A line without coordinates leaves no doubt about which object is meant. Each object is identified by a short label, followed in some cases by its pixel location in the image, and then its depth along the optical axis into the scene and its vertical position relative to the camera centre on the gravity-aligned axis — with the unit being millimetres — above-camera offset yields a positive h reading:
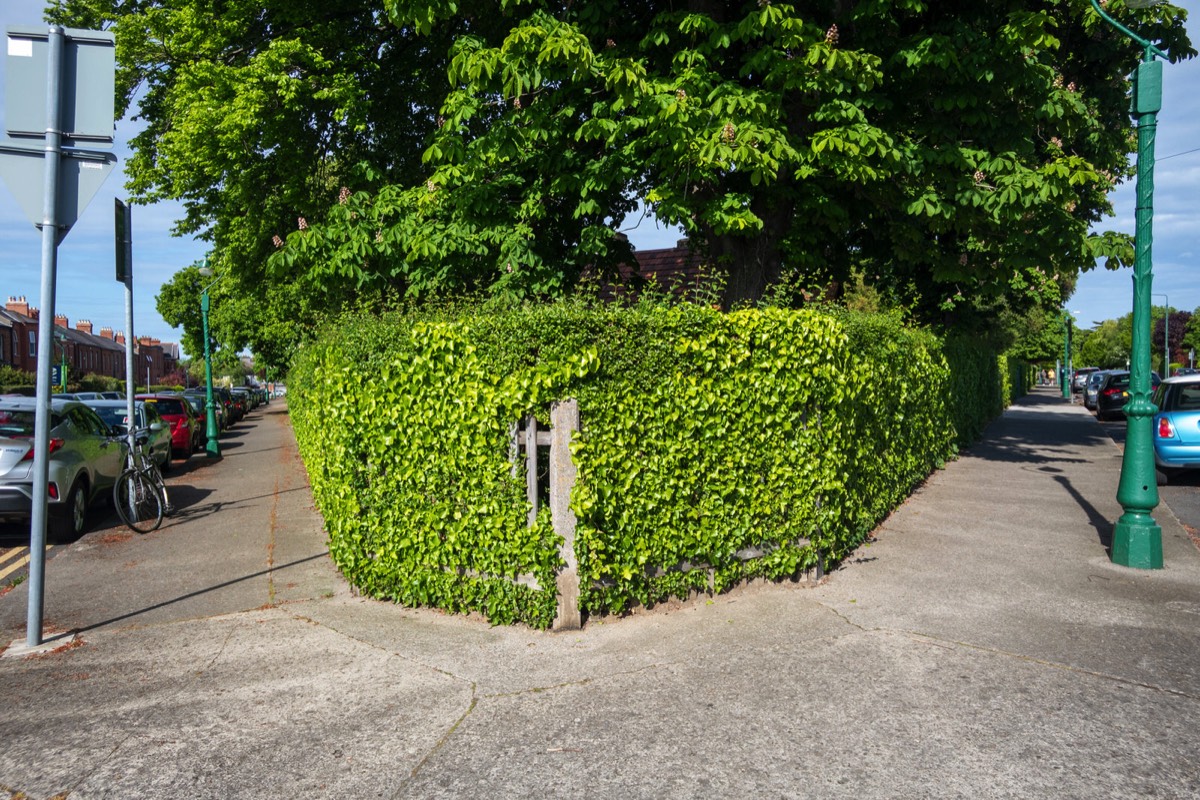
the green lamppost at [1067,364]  54094 +2008
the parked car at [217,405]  29281 -729
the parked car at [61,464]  9039 -927
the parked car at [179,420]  19250 -841
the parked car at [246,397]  47253 -757
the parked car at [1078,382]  49225 +778
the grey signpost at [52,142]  5508 +1556
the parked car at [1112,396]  26891 -3
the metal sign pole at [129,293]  11570 +1297
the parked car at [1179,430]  11984 -471
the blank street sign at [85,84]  5582 +1954
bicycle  9750 -1285
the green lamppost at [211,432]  20000 -1128
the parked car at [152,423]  15930 -759
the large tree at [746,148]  8797 +2681
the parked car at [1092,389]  34094 +271
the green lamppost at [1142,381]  7223 +128
